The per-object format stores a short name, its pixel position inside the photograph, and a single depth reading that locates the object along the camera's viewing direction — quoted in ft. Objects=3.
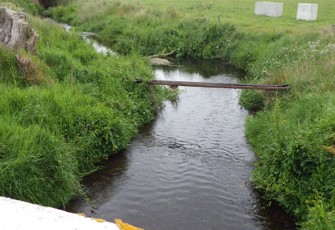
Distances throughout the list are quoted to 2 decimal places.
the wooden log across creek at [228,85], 41.06
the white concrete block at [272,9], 103.24
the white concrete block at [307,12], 94.53
